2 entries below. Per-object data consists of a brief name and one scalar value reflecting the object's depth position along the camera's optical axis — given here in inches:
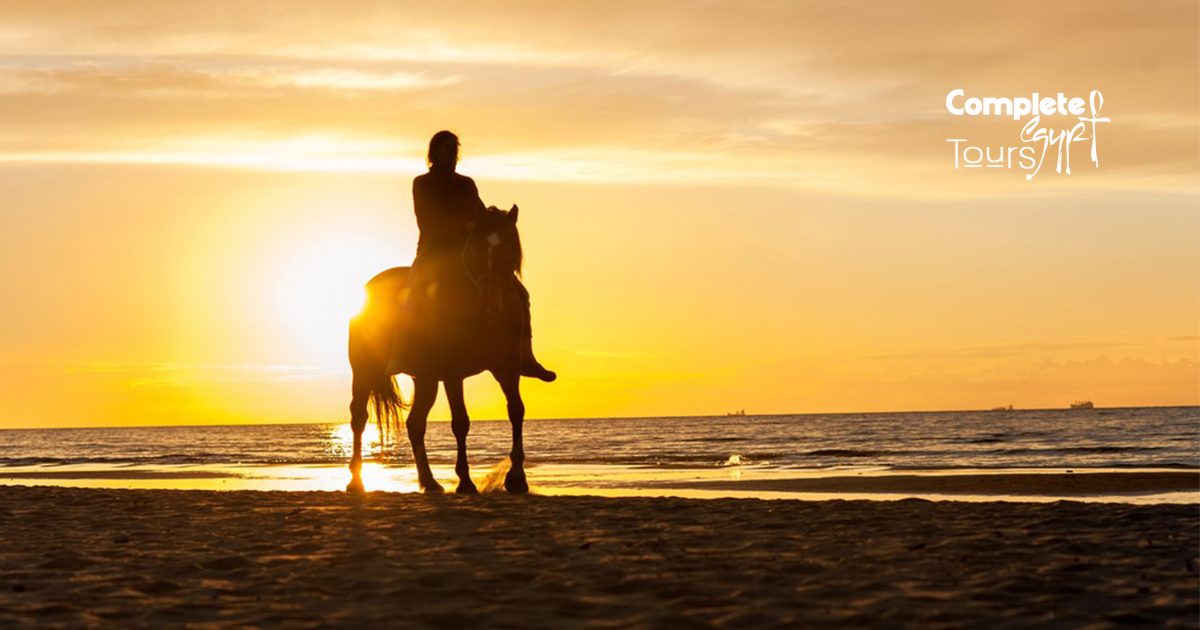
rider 530.0
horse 514.9
